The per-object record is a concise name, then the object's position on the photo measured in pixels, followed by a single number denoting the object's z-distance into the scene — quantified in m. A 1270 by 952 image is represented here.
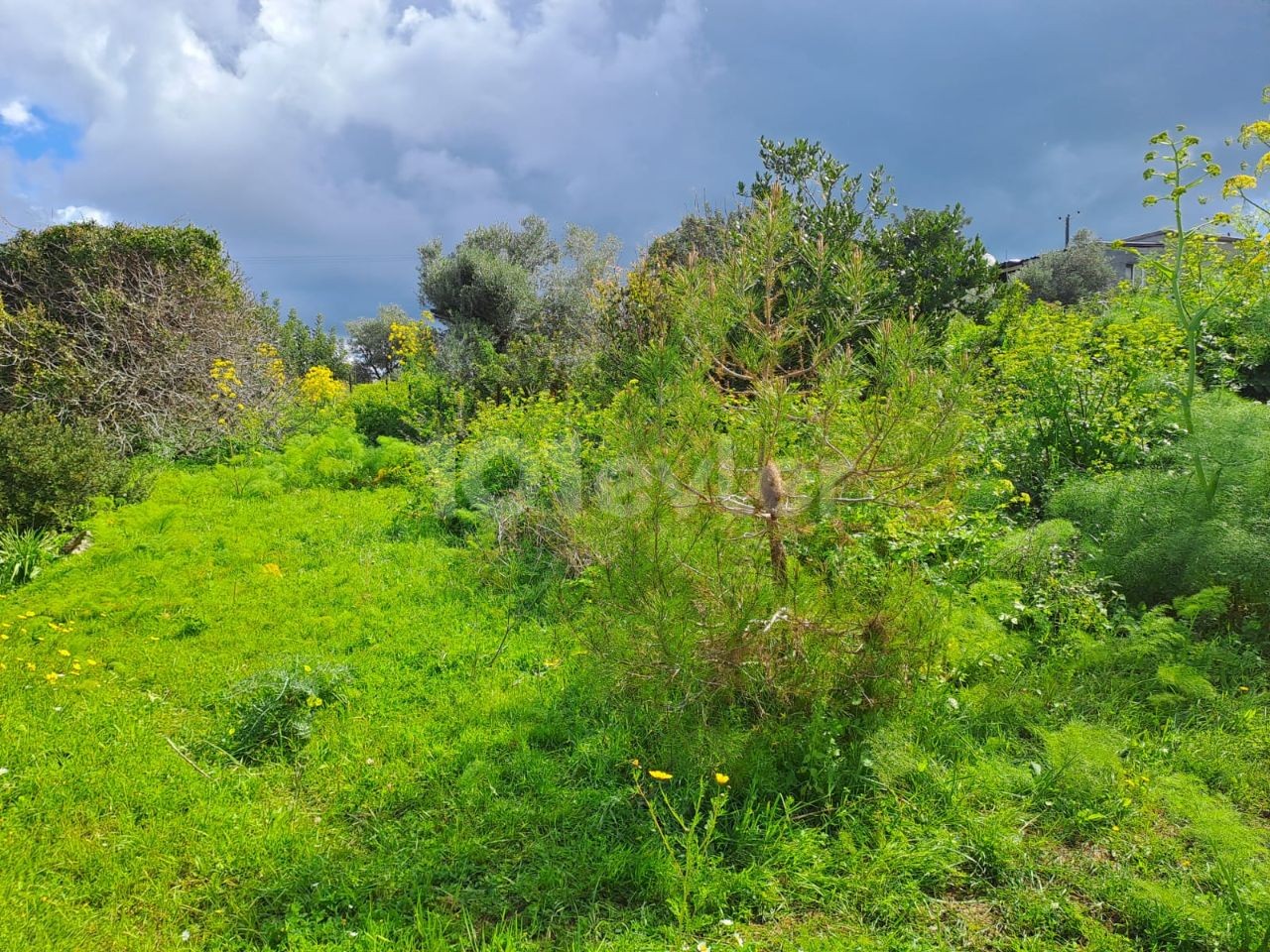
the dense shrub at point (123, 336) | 8.86
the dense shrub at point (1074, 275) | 23.70
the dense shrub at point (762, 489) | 2.43
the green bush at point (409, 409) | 10.25
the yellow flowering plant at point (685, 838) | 2.03
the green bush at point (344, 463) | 7.86
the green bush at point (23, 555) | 4.84
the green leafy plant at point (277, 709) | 2.94
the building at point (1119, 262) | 26.44
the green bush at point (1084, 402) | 4.70
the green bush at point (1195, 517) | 3.38
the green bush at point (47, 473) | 5.43
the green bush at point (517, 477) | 5.13
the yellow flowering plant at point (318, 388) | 12.50
